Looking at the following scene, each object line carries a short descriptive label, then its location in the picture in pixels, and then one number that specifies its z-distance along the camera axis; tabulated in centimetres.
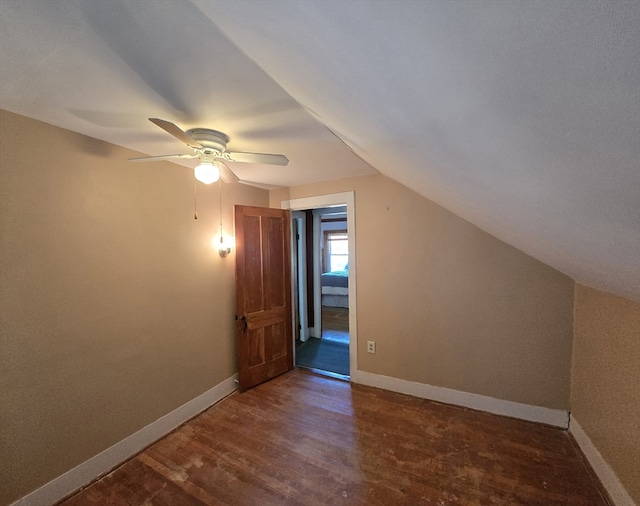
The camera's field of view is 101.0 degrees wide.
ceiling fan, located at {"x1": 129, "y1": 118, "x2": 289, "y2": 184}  170
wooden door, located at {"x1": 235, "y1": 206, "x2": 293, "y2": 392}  286
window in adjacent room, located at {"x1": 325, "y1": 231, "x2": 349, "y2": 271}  833
